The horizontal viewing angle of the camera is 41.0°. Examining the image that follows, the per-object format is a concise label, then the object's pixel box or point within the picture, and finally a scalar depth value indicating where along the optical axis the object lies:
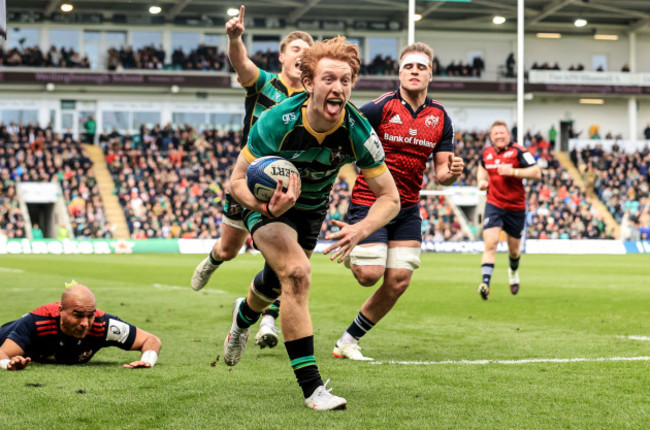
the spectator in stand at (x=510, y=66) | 51.53
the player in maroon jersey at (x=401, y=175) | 7.53
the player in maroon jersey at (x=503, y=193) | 13.91
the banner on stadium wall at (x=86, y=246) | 34.66
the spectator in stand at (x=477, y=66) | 51.66
